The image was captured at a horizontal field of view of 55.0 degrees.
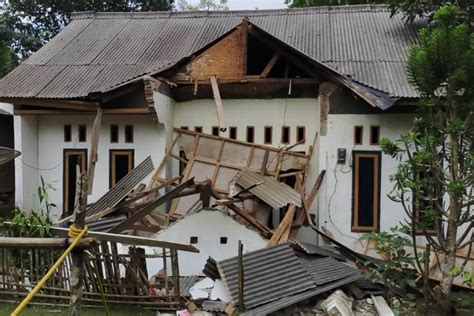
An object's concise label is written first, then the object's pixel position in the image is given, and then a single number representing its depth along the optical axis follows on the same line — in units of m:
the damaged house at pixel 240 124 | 10.01
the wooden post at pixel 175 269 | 7.03
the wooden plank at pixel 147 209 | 7.97
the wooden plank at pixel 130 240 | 4.26
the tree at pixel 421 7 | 12.05
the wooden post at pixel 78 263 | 3.97
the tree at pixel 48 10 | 20.73
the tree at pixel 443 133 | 7.00
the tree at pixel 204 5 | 38.06
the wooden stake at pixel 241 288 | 6.90
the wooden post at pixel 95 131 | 9.11
